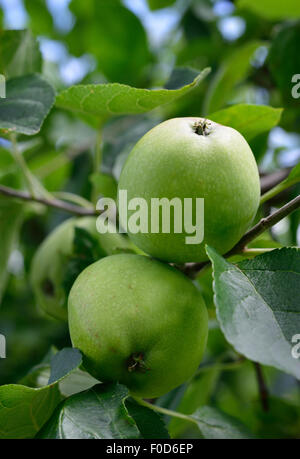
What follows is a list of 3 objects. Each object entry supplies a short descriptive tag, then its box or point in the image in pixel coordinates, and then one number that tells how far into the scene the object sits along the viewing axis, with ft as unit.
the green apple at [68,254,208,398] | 1.40
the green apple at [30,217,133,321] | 1.86
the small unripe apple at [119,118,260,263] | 1.39
